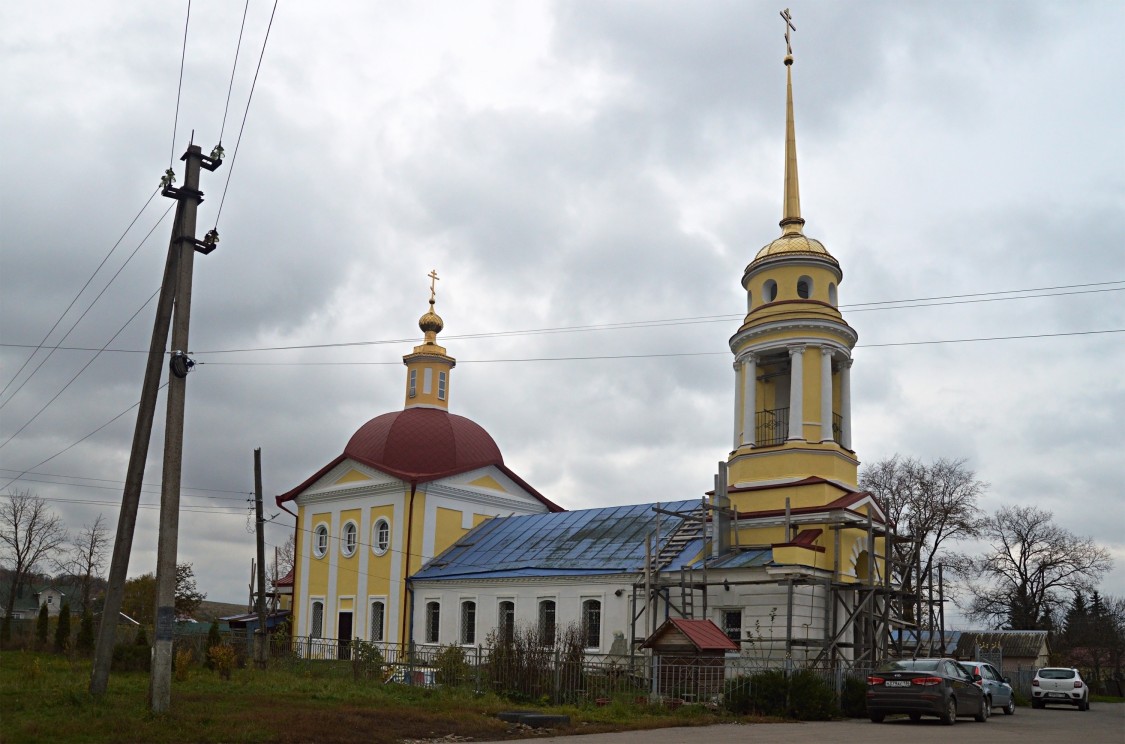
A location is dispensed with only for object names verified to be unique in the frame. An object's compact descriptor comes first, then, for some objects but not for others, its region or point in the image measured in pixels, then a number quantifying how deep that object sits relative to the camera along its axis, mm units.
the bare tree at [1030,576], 50031
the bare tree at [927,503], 42594
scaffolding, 23344
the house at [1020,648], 47750
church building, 24406
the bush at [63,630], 32200
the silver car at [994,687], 21359
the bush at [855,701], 19438
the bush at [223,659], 22266
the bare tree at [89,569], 60856
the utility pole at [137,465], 14922
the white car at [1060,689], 28375
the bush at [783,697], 18281
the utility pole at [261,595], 26875
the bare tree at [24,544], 56344
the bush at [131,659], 23406
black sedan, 17656
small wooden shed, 19375
